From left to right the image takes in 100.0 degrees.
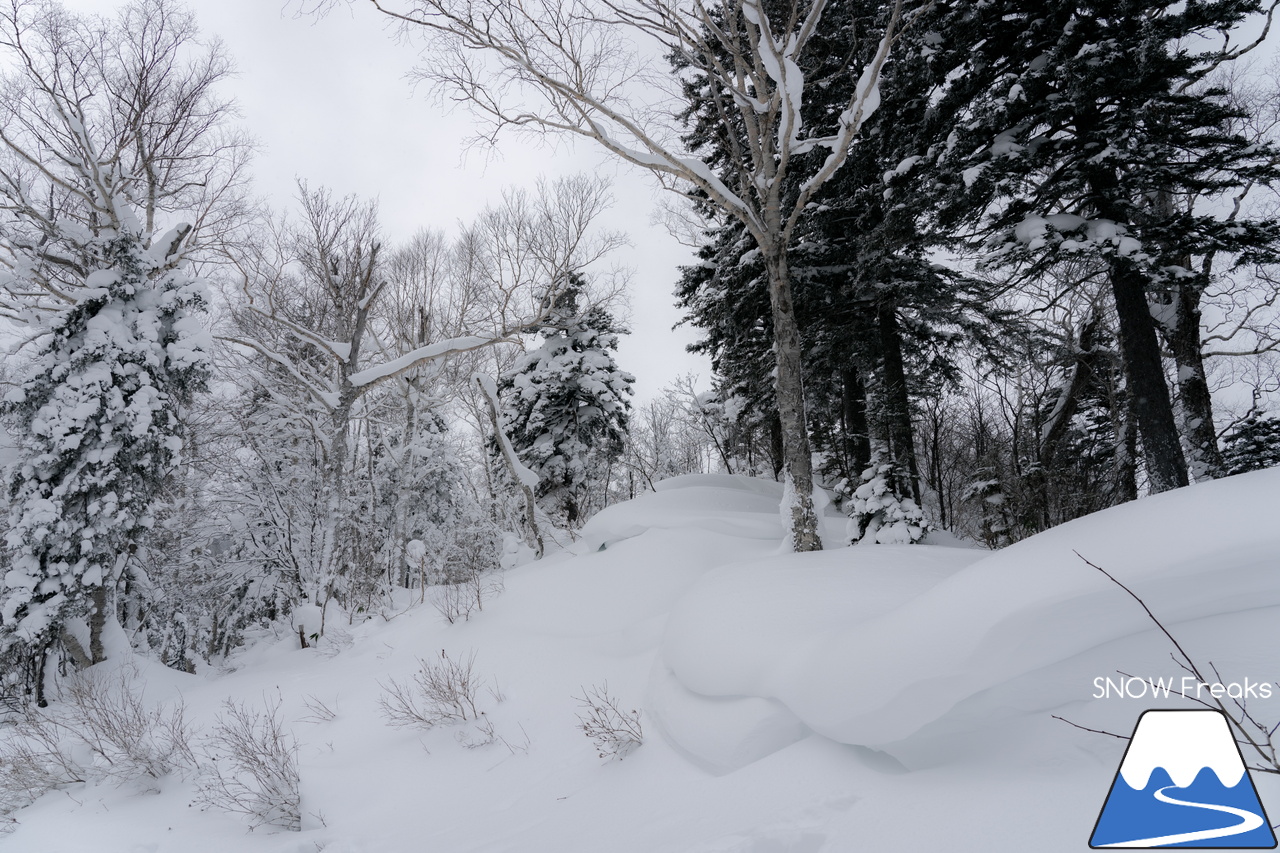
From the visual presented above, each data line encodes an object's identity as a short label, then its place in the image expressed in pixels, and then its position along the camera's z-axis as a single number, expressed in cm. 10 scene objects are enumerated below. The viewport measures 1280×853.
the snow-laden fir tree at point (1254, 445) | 1002
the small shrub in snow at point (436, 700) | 487
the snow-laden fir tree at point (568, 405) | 1509
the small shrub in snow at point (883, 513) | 788
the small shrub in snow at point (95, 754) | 452
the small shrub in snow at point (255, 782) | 392
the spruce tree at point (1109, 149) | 619
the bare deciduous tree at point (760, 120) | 596
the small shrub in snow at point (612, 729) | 378
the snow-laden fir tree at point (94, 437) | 787
